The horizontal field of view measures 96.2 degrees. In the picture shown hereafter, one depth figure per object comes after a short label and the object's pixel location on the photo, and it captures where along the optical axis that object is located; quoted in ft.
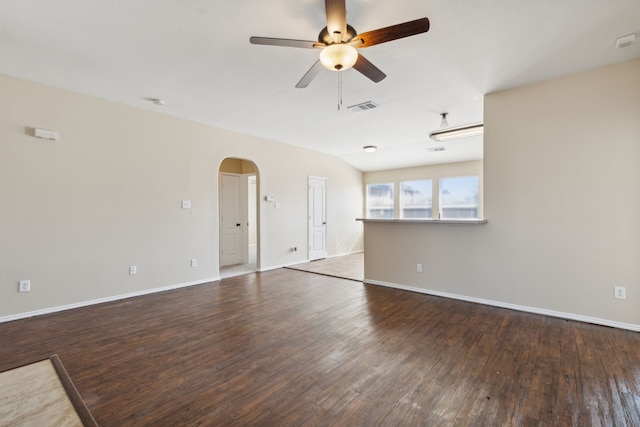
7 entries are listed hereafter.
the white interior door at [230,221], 21.97
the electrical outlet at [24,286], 11.16
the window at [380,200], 29.66
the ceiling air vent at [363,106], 13.69
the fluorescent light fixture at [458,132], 16.08
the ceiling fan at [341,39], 6.30
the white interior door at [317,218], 23.79
